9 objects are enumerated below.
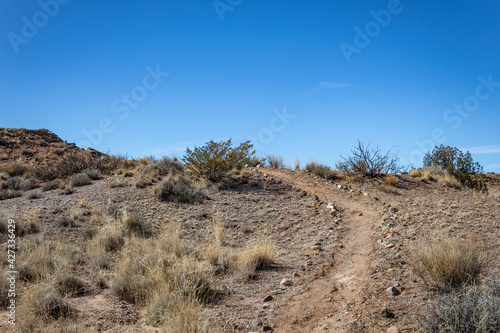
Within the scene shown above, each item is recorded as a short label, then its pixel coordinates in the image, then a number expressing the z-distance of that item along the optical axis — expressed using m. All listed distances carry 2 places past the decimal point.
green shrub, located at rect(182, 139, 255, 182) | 14.59
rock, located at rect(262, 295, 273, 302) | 5.41
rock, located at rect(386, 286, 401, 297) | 4.67
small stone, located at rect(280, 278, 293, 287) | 5.96
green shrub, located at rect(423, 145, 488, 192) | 17.03
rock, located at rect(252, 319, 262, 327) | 4.63
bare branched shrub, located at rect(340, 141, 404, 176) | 17.08
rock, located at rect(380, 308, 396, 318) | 4.21
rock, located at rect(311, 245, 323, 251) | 7.83
